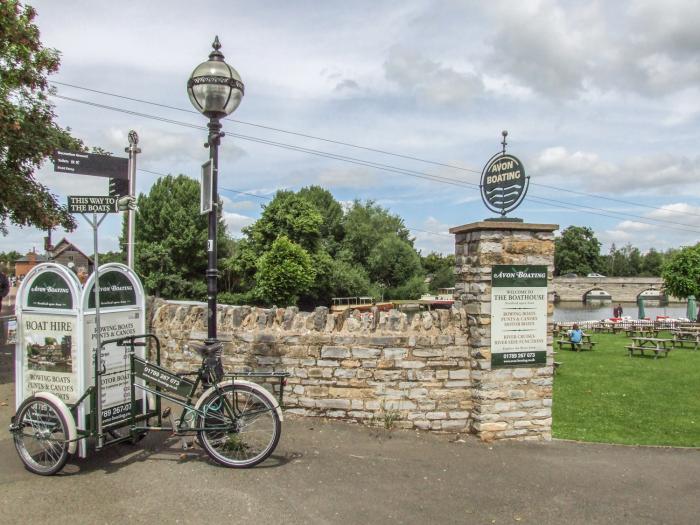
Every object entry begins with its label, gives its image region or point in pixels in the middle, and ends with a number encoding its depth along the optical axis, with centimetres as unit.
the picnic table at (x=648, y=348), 1836
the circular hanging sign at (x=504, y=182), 682
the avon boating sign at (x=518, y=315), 657
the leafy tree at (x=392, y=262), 6250
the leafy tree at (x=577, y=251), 10656
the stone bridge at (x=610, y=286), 8500
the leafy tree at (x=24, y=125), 952
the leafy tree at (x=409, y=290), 6506
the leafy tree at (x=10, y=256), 8190
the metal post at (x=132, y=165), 1084
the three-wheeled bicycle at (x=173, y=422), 489
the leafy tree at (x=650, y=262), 11796
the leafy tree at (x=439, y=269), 8800
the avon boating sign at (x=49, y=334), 504
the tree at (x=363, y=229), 6200
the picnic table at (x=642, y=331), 2580
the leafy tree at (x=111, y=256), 5196
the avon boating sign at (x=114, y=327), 512
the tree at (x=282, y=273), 4719
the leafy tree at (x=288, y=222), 5112
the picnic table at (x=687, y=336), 2204
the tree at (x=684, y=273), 3806
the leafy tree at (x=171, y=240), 4584
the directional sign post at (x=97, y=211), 492
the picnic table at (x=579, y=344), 2073
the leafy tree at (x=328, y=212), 5869
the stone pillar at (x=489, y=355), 652
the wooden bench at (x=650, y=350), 1827
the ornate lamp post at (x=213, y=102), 561
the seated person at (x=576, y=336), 2023
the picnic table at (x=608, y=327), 2992
